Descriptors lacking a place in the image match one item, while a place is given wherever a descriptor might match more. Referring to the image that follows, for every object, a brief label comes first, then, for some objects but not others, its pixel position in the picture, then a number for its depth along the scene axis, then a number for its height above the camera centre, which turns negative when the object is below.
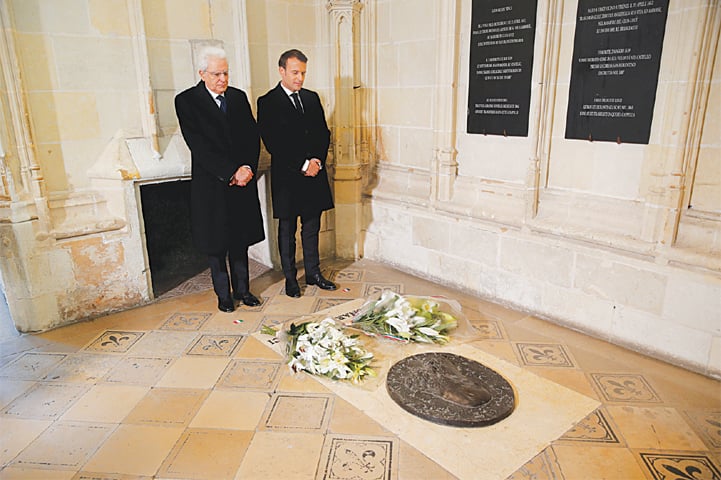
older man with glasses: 3.23 -0.36
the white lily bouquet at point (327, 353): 2.72 -1.30
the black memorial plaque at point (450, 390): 2.38 -1.37
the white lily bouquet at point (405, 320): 3.12 -1.29
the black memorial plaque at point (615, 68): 2.80 +0.22
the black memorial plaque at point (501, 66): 3.39 +0.28
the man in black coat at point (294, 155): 3.55 -0.32
